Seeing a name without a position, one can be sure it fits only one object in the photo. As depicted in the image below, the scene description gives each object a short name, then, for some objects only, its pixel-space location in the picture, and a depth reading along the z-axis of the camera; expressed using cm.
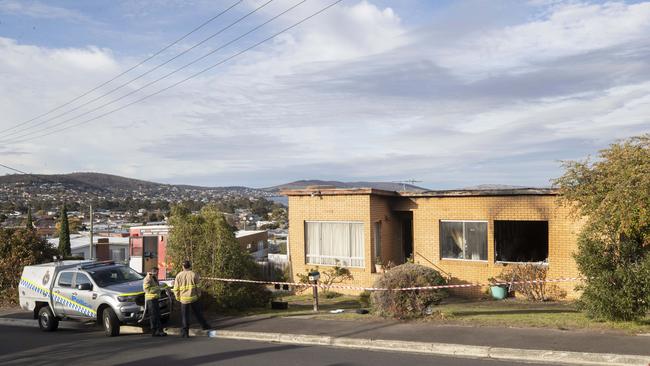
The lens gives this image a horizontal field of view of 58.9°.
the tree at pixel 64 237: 4181
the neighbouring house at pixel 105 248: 4312
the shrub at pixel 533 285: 1644
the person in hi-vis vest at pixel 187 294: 1288
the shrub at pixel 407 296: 1220
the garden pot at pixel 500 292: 1680
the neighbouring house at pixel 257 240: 3725
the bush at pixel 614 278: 1011
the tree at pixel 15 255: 2066
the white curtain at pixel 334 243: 1930
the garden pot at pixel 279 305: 1538
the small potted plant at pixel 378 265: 1900
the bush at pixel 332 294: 1897
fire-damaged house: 1672
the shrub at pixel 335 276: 1929
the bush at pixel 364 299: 1626
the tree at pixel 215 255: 1473
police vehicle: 1351
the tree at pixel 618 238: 1016
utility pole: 3888
